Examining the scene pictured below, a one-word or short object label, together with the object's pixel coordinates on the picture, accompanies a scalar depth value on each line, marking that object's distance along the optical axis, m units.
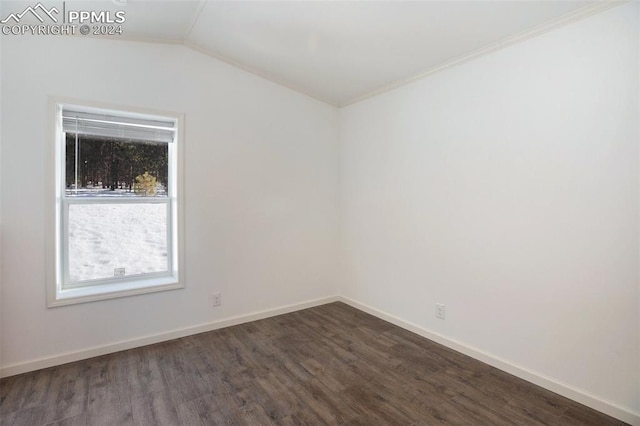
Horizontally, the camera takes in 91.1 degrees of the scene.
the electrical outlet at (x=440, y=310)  2.88
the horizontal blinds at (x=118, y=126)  2.62
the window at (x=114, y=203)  2.63
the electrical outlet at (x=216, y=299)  3.18
